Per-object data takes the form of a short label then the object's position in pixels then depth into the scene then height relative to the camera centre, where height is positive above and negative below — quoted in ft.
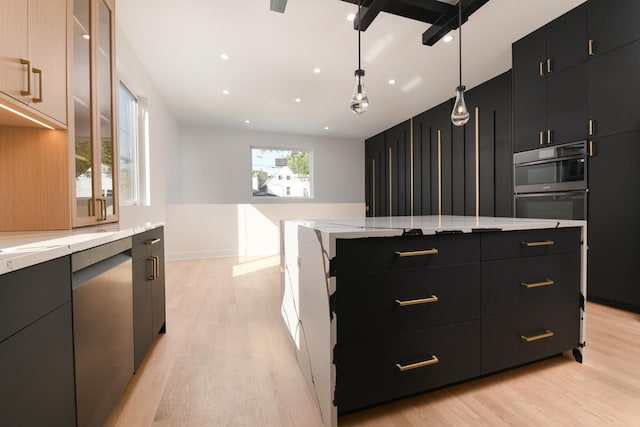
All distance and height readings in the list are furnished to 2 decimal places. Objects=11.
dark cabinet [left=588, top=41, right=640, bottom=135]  7.43 +3.18
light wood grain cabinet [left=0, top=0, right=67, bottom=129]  3.36 +1.97
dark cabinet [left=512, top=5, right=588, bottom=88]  8.48 +5.08
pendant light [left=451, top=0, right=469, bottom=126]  6.85 +2.37
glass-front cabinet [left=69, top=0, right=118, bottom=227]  4.99 +1.86
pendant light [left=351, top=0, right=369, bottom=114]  6.51 +2.54
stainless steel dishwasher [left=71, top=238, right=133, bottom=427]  3.07 -1.40
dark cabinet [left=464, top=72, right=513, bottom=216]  12.40 +2.71
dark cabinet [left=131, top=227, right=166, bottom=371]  4.95 -1.49
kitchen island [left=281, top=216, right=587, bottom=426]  3.70 -1.35
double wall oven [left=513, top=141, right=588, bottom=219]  8.66 +0.90
